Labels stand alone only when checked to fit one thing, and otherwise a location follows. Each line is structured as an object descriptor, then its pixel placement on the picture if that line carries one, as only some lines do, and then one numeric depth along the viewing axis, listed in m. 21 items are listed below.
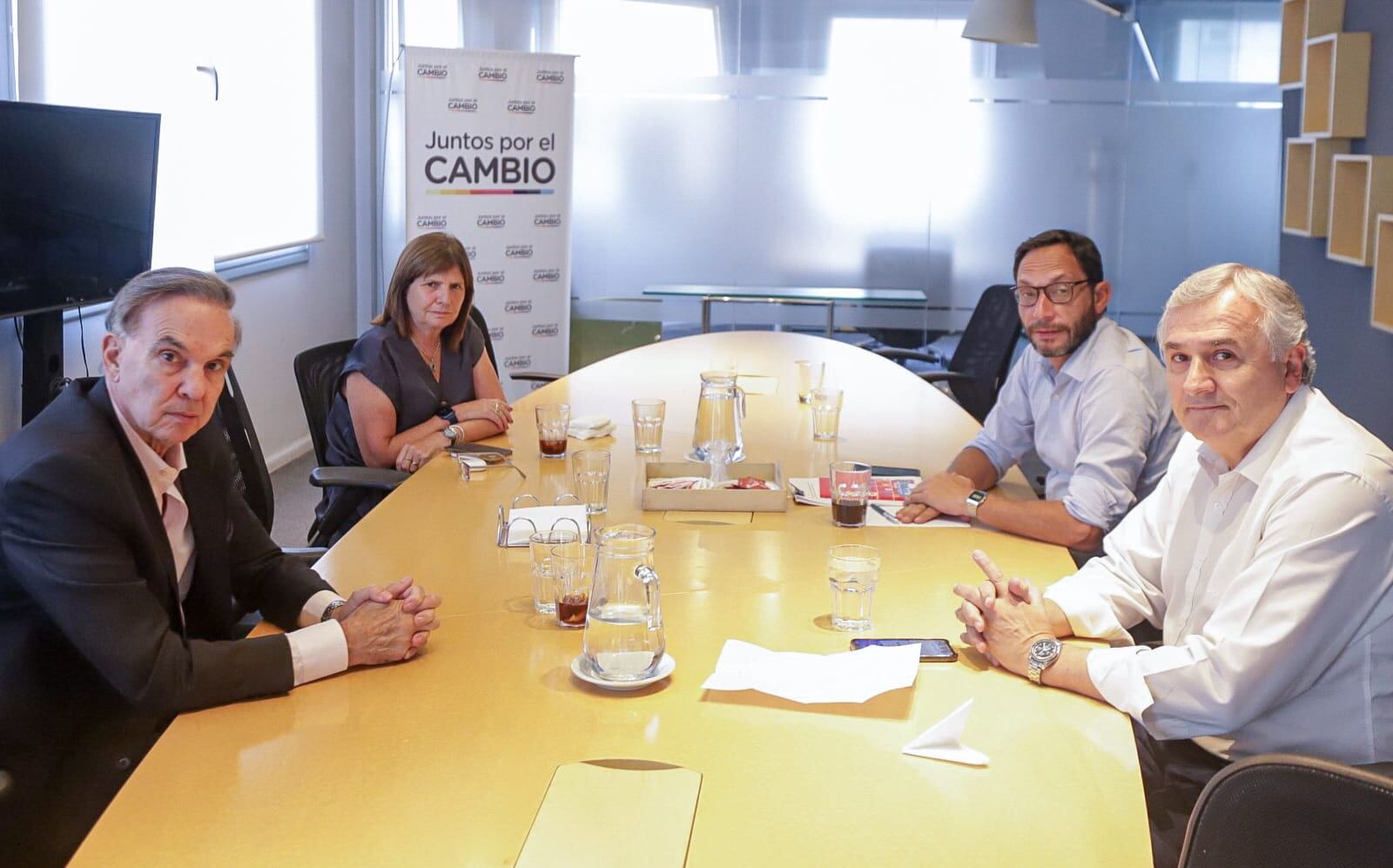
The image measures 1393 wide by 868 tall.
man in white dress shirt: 1.72
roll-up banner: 6.47
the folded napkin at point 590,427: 3.42
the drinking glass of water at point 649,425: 3.21
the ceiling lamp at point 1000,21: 4.90
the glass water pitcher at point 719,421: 2.98
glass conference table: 7.07
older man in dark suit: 1.71
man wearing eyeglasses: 2.58
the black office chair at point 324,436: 3.21
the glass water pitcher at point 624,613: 1.69
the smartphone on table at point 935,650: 1.86
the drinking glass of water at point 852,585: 1.93
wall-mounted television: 3.73
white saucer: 1.70
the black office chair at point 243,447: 3.01
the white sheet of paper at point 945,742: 1.53
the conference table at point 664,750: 1.33
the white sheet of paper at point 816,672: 1.70
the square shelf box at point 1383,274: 4.31
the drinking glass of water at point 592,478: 2.61
